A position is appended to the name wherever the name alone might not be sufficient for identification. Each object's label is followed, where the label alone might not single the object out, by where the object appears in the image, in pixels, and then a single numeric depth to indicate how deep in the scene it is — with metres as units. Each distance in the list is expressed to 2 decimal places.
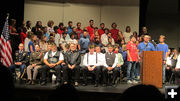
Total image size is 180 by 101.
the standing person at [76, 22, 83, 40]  8.98
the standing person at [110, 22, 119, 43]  9.47
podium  6.10
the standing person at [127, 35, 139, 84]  7.17
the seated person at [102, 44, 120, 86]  6.66
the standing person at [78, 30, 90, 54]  8.14
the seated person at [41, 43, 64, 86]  6.51
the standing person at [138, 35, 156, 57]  7.12
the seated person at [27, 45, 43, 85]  6.59
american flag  6.71
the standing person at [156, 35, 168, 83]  7.41
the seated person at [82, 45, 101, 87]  6.60
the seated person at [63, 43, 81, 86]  6.53
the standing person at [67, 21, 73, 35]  9.15
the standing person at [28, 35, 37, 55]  7.72
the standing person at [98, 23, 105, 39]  9.30
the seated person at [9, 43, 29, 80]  6.75
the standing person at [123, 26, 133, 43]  9.45
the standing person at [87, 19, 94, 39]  9.34
